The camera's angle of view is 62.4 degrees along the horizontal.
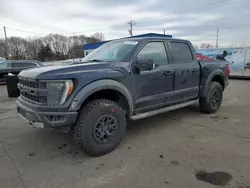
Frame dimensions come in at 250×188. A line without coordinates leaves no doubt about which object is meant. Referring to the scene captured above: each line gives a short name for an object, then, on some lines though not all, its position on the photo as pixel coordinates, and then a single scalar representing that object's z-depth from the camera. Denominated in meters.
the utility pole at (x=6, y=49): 51.66
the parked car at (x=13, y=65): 13.17
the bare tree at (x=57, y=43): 70.06
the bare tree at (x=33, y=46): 66.06
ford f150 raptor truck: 2.89
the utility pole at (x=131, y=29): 50.42
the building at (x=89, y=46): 31.75
